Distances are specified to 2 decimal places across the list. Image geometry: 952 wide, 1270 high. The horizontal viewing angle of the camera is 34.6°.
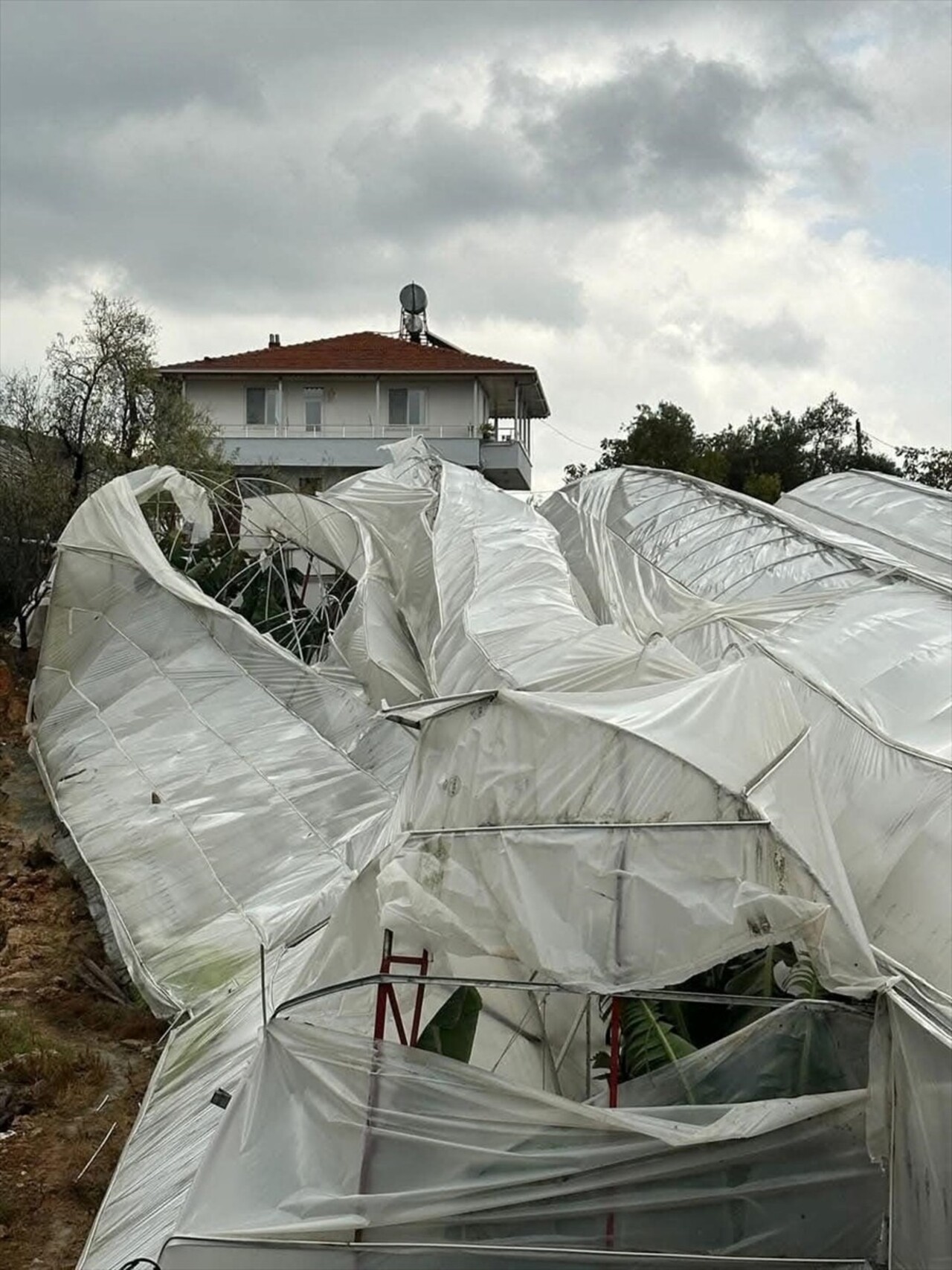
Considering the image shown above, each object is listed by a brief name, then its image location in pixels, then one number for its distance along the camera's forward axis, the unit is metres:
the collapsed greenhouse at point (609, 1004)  5.70
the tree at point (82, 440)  23.06
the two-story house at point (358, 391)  40.12
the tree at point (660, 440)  36.72
